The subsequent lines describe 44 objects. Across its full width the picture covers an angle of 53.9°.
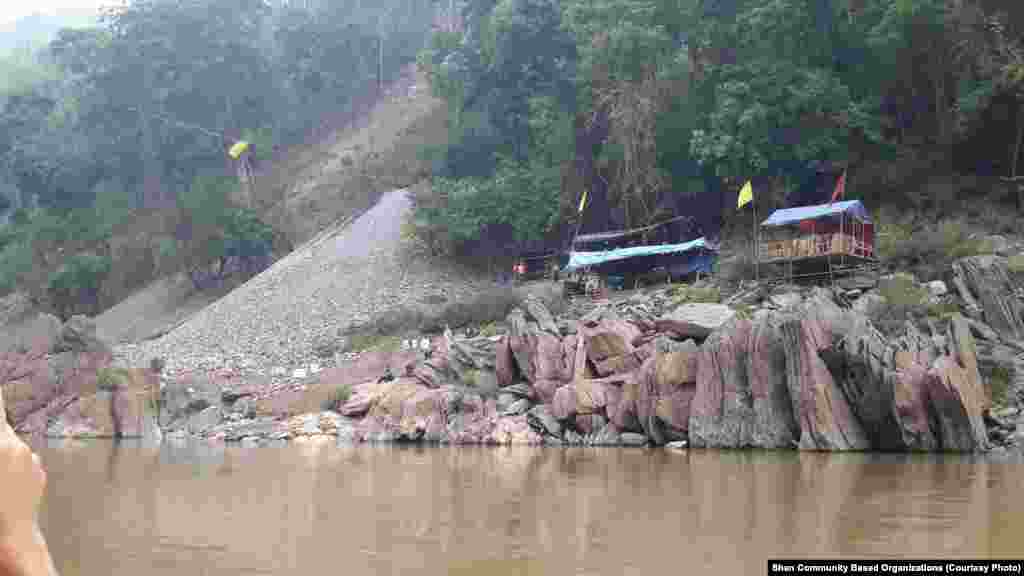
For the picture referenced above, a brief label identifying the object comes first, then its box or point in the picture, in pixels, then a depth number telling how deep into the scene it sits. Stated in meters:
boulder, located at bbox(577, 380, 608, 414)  21.17
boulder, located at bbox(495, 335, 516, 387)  24.27
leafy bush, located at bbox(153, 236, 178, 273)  50.84
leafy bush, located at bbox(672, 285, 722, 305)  27.66
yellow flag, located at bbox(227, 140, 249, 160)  60.84
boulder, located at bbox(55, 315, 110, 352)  30.94
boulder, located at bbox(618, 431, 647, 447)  20.16
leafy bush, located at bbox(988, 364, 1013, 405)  18.31
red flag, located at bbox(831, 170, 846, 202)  31.01
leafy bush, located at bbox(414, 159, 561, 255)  39.34
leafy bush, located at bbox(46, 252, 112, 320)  53.25
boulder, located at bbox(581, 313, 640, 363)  22.23
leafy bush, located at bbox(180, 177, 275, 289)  49.69
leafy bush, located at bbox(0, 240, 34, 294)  55.59
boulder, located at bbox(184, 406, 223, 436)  26.97
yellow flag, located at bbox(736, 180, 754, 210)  30.73
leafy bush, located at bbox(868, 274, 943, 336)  20.94
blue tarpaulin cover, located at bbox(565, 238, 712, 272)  33.09
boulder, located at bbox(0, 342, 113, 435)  28.61
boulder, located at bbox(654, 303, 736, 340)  22.00
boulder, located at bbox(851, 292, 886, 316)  21.42
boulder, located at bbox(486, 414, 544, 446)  21.59
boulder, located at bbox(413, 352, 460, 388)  25.05
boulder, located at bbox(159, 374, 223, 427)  27.92
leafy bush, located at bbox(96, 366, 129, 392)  28.41
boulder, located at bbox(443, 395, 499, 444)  22.25
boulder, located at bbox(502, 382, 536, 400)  23.14
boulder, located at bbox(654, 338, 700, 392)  19.95
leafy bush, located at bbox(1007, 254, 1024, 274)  23.08
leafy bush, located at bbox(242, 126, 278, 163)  63.53
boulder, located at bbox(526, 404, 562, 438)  21.48
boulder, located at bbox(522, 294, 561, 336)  24.36
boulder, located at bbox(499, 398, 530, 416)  22.67
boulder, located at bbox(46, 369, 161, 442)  27.48
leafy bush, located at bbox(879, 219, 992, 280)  25.20
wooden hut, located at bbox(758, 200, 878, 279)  27.36
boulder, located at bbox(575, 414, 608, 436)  21.00
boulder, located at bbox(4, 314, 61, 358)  30.82
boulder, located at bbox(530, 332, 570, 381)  22.83
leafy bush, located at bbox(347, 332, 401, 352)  31.28
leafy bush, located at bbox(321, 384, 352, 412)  26.28
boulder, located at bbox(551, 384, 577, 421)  21.31
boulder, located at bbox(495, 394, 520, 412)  23.09
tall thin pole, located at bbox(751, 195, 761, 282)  29.16
